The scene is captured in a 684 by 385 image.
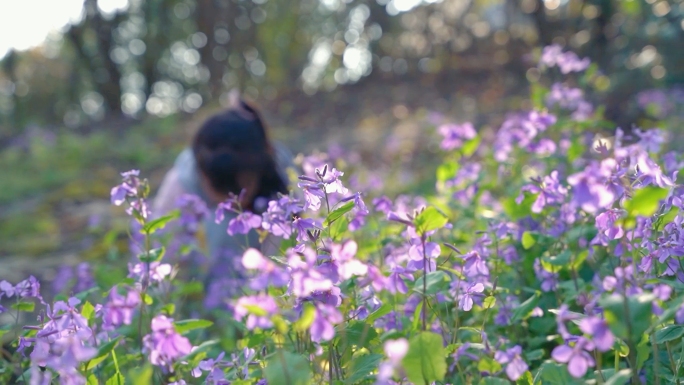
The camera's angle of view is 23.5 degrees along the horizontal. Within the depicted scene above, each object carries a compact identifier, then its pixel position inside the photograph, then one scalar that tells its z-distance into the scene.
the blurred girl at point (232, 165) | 2.46
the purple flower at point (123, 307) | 1.21
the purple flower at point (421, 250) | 1.26
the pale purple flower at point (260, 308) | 1.10
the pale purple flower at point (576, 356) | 1.12
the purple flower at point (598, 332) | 1.10
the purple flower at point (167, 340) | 1.17
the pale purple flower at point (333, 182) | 1.28
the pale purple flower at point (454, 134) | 1.99
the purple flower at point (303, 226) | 1.28
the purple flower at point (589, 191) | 1.12
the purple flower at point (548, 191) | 1.38
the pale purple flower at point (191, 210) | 1.73
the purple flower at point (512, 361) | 1.19
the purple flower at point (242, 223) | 1.36
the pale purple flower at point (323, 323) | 1.11
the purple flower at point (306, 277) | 1.11
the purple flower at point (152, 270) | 1.38
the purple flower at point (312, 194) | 1.28
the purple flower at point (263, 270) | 1.10
